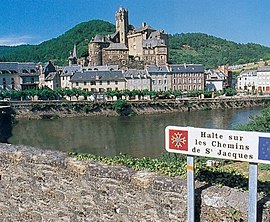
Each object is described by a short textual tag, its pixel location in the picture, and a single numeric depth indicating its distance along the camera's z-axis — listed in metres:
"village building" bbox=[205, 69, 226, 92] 84.27
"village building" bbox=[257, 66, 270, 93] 89.88
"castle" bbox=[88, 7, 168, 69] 88.25
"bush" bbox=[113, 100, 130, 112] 60.00
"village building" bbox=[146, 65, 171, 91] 76.38
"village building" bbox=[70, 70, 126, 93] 73.56
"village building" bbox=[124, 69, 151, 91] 73.94
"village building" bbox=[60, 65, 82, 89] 76.75
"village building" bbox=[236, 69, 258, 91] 93.69
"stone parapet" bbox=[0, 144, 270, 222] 5.19
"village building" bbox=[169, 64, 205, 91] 77.81
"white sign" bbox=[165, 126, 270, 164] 4.58
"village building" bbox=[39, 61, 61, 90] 78.12
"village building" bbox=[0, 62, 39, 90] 73.12
